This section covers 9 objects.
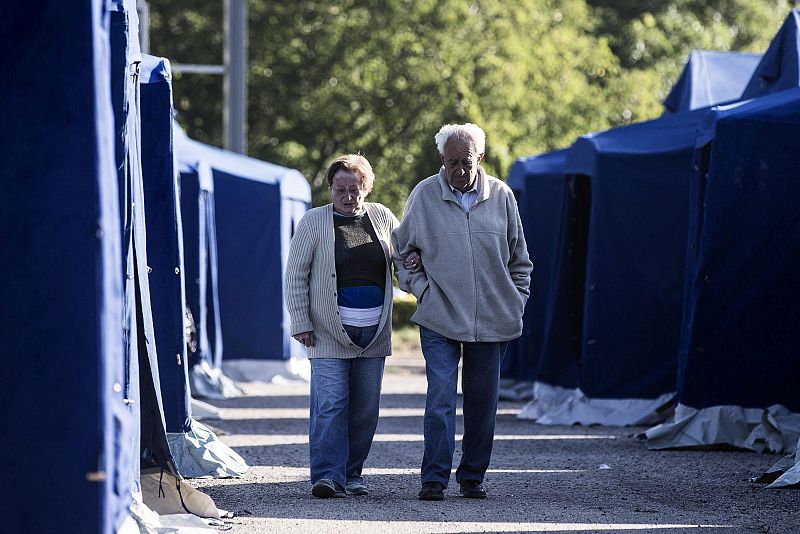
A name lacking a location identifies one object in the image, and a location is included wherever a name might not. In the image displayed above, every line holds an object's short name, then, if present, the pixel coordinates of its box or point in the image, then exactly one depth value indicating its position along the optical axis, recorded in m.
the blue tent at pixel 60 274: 8.83
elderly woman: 13.36
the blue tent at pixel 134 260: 10.52
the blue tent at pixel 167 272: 14.72
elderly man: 13.17
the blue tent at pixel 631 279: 21.73
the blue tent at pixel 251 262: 31.51
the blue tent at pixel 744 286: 17.45
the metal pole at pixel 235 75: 37.23
